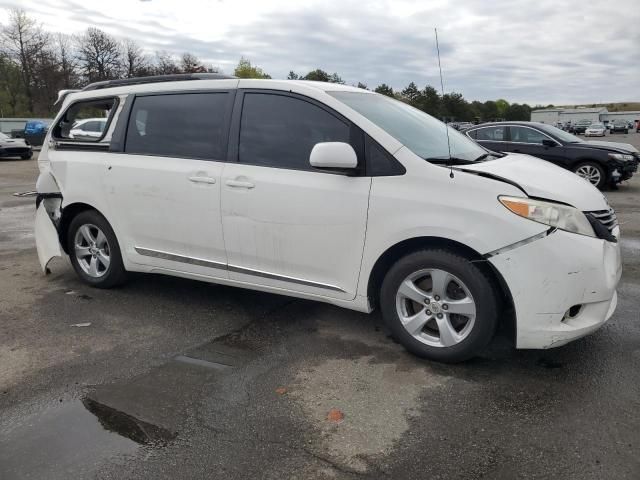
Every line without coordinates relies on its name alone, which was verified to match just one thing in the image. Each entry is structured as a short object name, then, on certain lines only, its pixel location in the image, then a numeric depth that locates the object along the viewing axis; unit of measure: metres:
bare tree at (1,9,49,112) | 58.53
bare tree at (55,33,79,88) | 59.69
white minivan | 3.18
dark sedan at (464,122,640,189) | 11.70
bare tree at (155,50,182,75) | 63.27
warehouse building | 104.12
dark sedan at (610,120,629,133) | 67.62
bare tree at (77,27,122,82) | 61.66
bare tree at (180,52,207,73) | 65.19
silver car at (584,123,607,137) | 55.91
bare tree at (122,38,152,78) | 64.19
